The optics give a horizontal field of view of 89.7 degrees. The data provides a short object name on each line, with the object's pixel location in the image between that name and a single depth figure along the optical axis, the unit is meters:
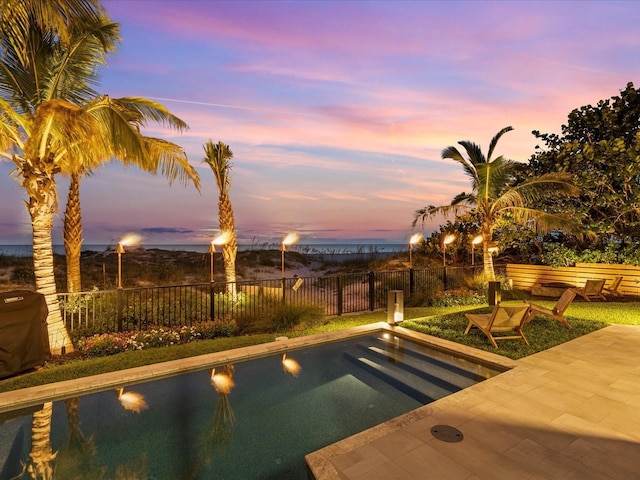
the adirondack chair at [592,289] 11.39
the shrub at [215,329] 7.77
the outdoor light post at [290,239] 10.05
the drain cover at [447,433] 3.26
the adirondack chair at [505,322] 6.44
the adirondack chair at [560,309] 7.67
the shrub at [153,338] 6.86
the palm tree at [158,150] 6.46
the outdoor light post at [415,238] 12.93
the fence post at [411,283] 12.40
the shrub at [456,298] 11.54
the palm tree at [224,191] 12.52
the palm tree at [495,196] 12.73
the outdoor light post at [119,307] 7.35
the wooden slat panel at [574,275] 11.83
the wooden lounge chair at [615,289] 11.65
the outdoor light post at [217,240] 9.66
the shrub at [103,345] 6.31
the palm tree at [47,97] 5.18
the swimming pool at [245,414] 3.28
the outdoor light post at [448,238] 13.39
